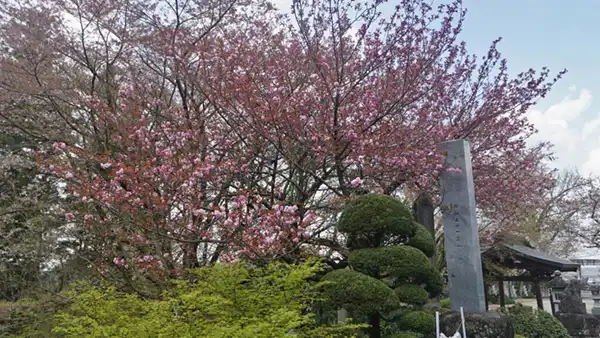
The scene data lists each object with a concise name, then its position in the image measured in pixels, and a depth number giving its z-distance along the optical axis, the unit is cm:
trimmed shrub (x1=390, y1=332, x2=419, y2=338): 559
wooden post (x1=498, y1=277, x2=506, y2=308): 1140
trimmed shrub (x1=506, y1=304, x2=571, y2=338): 746
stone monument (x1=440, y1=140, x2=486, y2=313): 520
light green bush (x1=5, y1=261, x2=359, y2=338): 303
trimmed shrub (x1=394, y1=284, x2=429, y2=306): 497
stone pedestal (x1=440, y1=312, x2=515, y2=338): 466
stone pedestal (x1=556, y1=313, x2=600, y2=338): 942
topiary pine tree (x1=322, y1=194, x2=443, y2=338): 466
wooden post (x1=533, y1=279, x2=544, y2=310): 1140
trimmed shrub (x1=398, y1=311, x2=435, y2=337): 641
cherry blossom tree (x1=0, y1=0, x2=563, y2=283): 539
